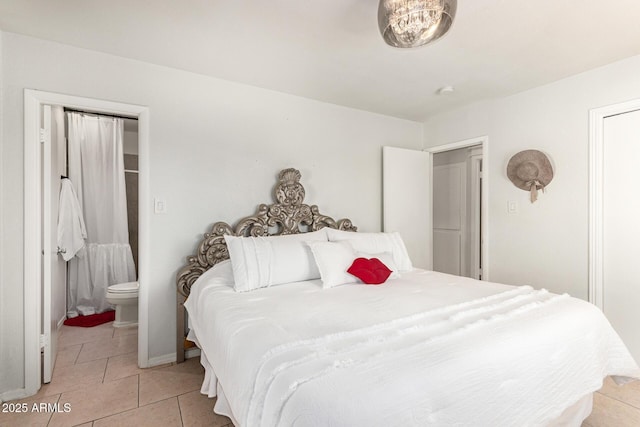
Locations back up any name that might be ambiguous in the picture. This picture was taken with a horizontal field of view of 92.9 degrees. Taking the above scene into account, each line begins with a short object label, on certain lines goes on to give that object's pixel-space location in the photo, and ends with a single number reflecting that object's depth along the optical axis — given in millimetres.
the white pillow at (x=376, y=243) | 2715
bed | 958
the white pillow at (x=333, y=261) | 2232
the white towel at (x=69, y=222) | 3357
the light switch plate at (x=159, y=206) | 2445
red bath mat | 3361
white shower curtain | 3629
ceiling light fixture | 1394
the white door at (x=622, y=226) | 2346
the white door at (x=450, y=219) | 4648
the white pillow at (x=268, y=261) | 2135
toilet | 3156
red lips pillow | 2270
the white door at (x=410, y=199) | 3588
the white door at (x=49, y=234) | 2174
